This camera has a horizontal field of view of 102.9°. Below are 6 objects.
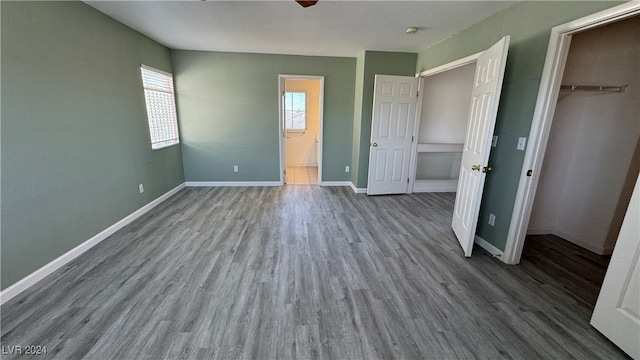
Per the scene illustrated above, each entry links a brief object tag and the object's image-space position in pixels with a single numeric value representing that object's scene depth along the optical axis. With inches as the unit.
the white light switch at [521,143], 91.4
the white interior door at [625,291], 59.7
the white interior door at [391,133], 168.6
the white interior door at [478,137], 88.9
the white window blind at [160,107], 148.7
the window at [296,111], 265.1
